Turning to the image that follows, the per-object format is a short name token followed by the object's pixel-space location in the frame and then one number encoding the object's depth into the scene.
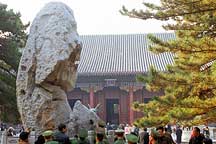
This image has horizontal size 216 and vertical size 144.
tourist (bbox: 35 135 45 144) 7.14
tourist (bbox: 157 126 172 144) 7.89
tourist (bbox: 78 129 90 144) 7.00
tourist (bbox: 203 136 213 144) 6.63
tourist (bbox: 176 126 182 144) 21.02
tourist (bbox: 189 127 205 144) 9.09
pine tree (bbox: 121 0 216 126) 9.51
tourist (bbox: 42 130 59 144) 6.39
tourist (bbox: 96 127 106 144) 6.52
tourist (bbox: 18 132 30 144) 5.92
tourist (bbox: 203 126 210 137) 21.08
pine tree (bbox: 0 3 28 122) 17.41
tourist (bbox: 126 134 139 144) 5.55
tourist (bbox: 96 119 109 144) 9.09
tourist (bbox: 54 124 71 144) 6.95
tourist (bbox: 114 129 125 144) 6.33
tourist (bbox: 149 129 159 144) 7.82
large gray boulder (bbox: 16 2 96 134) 10.38
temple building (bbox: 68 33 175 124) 34.81
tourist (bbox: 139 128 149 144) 12.77
